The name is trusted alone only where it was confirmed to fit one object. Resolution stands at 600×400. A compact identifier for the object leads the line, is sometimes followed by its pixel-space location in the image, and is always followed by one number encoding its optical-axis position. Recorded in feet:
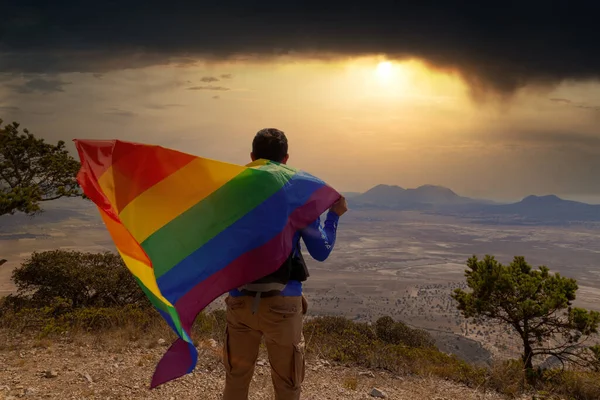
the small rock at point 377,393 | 22.61
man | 11.05
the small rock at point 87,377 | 20.89
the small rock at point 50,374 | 21.27
